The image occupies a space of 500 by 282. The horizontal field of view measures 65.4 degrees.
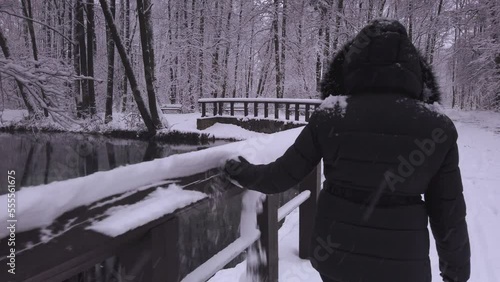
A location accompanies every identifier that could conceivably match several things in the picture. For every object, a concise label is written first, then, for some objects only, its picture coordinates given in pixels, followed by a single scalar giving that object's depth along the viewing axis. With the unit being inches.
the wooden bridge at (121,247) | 39.2
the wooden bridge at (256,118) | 549.3
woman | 63.3
